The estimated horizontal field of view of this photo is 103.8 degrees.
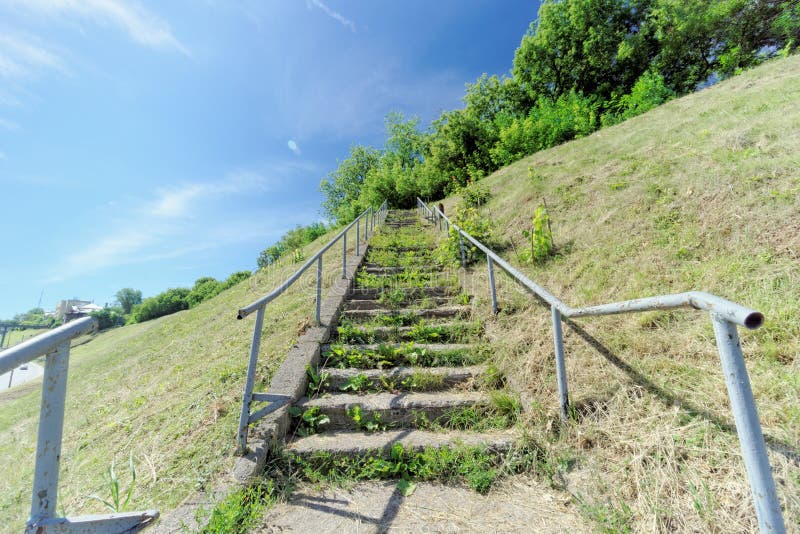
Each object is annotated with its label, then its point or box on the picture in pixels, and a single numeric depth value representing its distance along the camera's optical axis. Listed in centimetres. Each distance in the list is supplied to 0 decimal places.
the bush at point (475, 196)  913
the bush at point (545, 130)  1357
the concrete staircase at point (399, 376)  259
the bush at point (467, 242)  556
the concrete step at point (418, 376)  310
